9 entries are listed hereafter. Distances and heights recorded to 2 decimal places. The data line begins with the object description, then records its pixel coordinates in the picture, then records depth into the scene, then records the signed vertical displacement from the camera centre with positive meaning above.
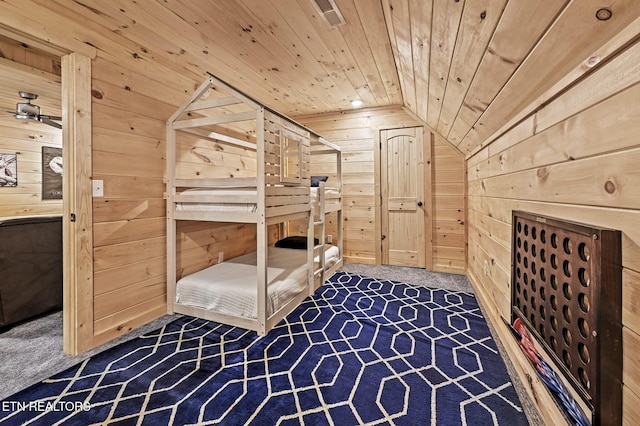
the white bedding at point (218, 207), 2.09 +0.01
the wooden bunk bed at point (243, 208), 2.02 +0.00
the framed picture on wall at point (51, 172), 3.56 +0.49
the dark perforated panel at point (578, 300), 0.82 -0.35
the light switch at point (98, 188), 1.85 +0.14
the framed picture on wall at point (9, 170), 3.23 +0.48
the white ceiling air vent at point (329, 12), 1.69 +1.30
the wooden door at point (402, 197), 3.76 +0.15
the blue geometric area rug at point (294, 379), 1.28 -0.98
